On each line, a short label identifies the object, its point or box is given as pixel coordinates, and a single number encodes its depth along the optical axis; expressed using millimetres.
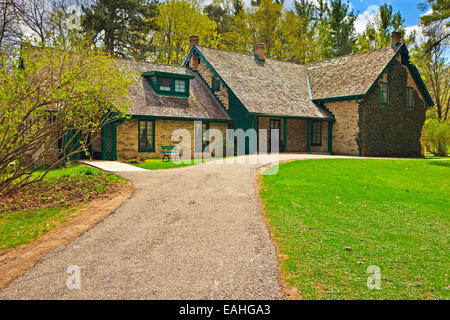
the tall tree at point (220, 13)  43188
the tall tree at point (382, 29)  38875
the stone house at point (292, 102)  22375
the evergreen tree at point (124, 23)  32094
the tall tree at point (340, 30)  43125
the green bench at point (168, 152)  20234
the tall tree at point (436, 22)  19562
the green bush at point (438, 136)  27438
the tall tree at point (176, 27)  36094
